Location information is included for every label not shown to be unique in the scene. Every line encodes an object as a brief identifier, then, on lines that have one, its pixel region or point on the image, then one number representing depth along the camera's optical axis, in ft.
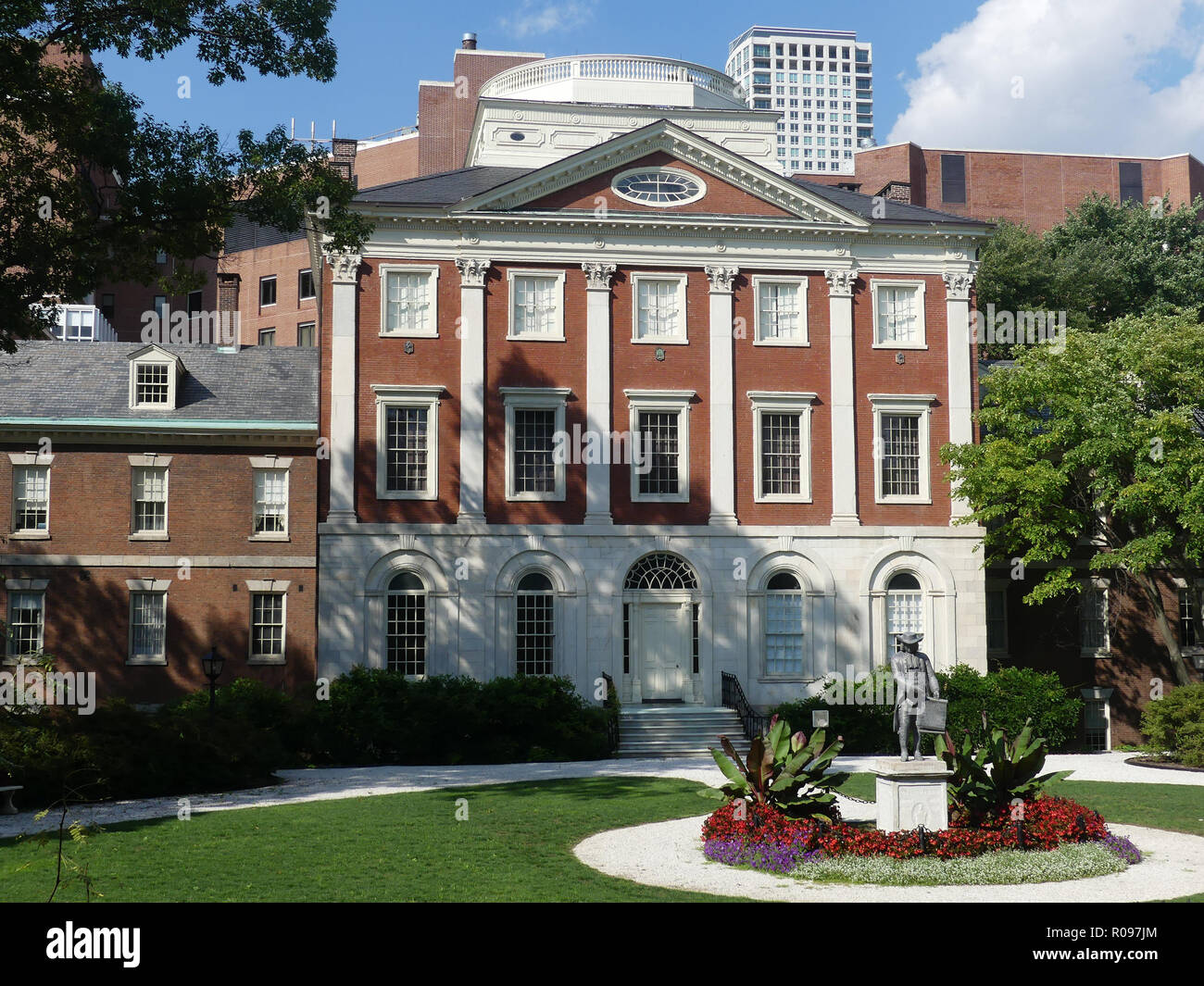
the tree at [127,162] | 69.87
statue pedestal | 51.08
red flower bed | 48.70
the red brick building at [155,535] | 105.81
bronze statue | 52.80
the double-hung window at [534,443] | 107.76
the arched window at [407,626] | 105.19
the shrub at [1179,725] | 92.63
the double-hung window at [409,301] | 108.27
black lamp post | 82.64
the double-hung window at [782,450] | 110.73
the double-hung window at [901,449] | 111.86
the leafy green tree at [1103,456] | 99.30
